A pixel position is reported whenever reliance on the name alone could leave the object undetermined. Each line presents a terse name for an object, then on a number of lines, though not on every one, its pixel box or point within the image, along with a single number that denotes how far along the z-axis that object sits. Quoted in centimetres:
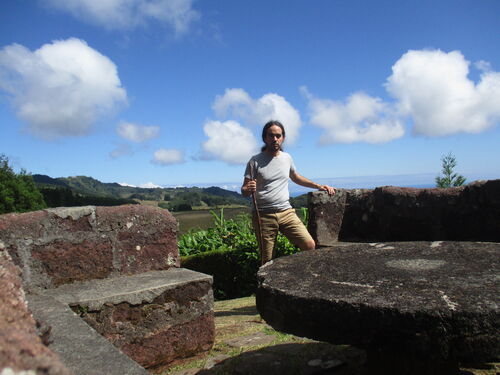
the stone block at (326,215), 485
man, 402
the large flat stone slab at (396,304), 164
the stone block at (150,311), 247
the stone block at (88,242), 259
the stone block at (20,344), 62
